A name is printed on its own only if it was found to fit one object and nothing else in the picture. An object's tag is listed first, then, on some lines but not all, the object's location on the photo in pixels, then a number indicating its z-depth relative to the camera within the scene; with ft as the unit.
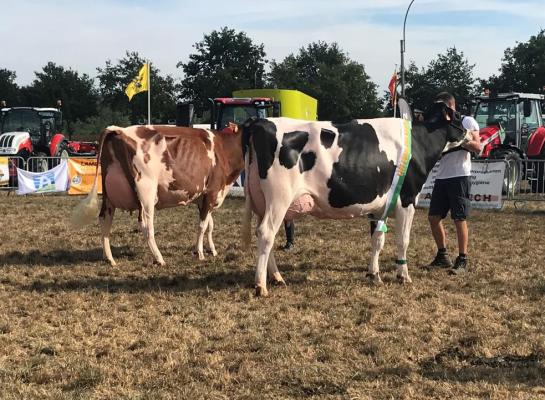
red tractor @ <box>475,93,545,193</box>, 50.60
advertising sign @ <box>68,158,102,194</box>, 56.87
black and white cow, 19.43
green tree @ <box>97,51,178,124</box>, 173.27
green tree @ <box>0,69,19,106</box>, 213.87
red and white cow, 24.11
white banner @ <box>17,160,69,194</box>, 55.11
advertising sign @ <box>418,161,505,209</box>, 43.73
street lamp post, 94.59
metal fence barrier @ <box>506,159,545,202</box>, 47.98
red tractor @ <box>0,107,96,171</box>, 72.69
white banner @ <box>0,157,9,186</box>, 59.31
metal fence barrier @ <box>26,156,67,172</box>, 64.25
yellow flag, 97.30
